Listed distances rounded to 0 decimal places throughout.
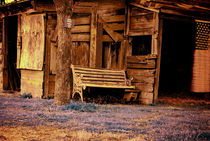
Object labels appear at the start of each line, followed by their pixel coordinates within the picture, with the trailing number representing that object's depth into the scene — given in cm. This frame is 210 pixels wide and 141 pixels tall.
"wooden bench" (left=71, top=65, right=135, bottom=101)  780
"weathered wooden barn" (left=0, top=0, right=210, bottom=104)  856
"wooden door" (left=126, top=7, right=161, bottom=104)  845
